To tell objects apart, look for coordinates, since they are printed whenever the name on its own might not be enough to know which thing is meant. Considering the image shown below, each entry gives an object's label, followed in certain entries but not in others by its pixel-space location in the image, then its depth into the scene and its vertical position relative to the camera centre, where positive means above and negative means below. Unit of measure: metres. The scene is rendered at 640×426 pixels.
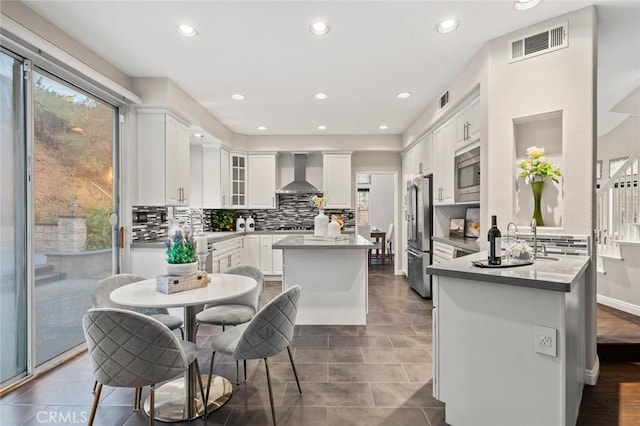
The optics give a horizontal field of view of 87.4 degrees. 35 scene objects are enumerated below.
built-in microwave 3.34 +0.36
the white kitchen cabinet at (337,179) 6.44 +0.60
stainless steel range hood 6.34 +0.55
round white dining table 1.88 -0.70
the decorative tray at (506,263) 1.96 -0.33
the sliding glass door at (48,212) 2.38 -0.01
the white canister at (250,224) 6.56 -0.27
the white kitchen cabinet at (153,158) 3.78 +0.59
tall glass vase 2.61 +0.08
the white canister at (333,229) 4.21 -0.24
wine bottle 2.00 -0.22
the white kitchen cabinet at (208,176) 5.82 +0.60
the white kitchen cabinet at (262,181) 6.51 +0.57
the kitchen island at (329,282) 3.66 -0.79
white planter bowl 2.15 -0.38
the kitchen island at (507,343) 1.60 -0.69
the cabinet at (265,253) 6.21 -0.79
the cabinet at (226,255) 4.78 -0.70
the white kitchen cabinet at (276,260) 6.19 -0.93
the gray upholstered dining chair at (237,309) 2.48 -0.78
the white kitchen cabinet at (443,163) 4.09 +0.61
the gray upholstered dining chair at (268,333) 1.87 -0.70
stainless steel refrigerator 4.70 -0.30
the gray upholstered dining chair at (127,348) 1.60 -0.67
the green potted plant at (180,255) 2.15 -0.29
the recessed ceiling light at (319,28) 2.61 +1.45
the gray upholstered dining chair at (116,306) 2.26 -0.60
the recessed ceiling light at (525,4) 2.35 +1.46
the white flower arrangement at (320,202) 4.19 +0.10
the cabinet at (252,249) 6.20 -0.72
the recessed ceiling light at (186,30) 2.65 +1.46
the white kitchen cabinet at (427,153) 4.81 +0.84
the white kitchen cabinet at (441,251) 3.94 -0.52
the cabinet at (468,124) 3.27 +0.90
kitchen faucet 2.40 -0.19
